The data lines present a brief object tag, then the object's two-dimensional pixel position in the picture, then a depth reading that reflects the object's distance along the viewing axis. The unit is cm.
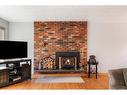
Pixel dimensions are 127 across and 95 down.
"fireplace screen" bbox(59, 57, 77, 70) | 349
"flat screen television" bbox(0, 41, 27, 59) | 259
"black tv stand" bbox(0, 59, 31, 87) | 238
